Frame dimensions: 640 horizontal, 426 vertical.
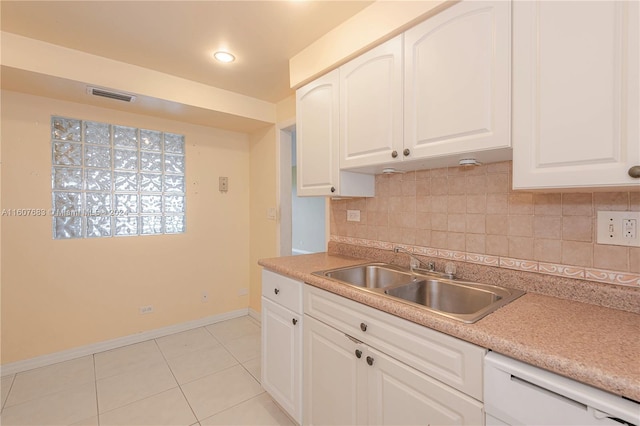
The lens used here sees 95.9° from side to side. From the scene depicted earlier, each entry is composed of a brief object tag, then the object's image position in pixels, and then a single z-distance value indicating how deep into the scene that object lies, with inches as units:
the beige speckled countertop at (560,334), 26.2
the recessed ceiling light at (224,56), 78.0
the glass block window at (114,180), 91.1
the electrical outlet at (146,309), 105.8
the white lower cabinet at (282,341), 61.5
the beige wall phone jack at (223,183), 122.7
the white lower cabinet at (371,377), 35.7
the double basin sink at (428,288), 50.6
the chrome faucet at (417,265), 63.1
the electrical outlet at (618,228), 40.6
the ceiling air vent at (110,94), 81.7
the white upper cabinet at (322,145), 69.4
